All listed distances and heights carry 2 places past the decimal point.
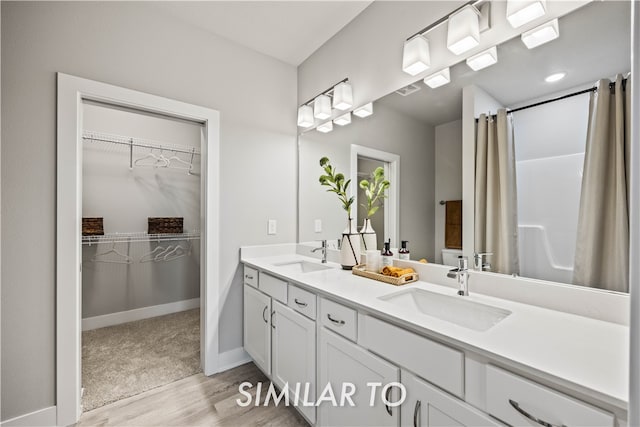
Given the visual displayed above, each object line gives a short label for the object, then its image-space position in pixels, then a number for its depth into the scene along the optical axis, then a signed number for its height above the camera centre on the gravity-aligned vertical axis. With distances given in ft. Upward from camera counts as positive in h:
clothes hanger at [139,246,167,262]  10.68 -1.49
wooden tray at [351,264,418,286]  4.91 -1.12
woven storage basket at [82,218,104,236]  9.03 -0.41
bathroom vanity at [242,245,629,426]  2.35 -1.47
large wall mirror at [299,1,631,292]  3.40 +0.80
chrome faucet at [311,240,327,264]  7.11 -0.93
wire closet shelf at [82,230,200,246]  9.34 -0.82
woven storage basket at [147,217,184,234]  10.34 -0.40
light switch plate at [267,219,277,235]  8.03 -0.33
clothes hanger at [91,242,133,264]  9.65 -1.49
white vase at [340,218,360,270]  6.30 -0.78
